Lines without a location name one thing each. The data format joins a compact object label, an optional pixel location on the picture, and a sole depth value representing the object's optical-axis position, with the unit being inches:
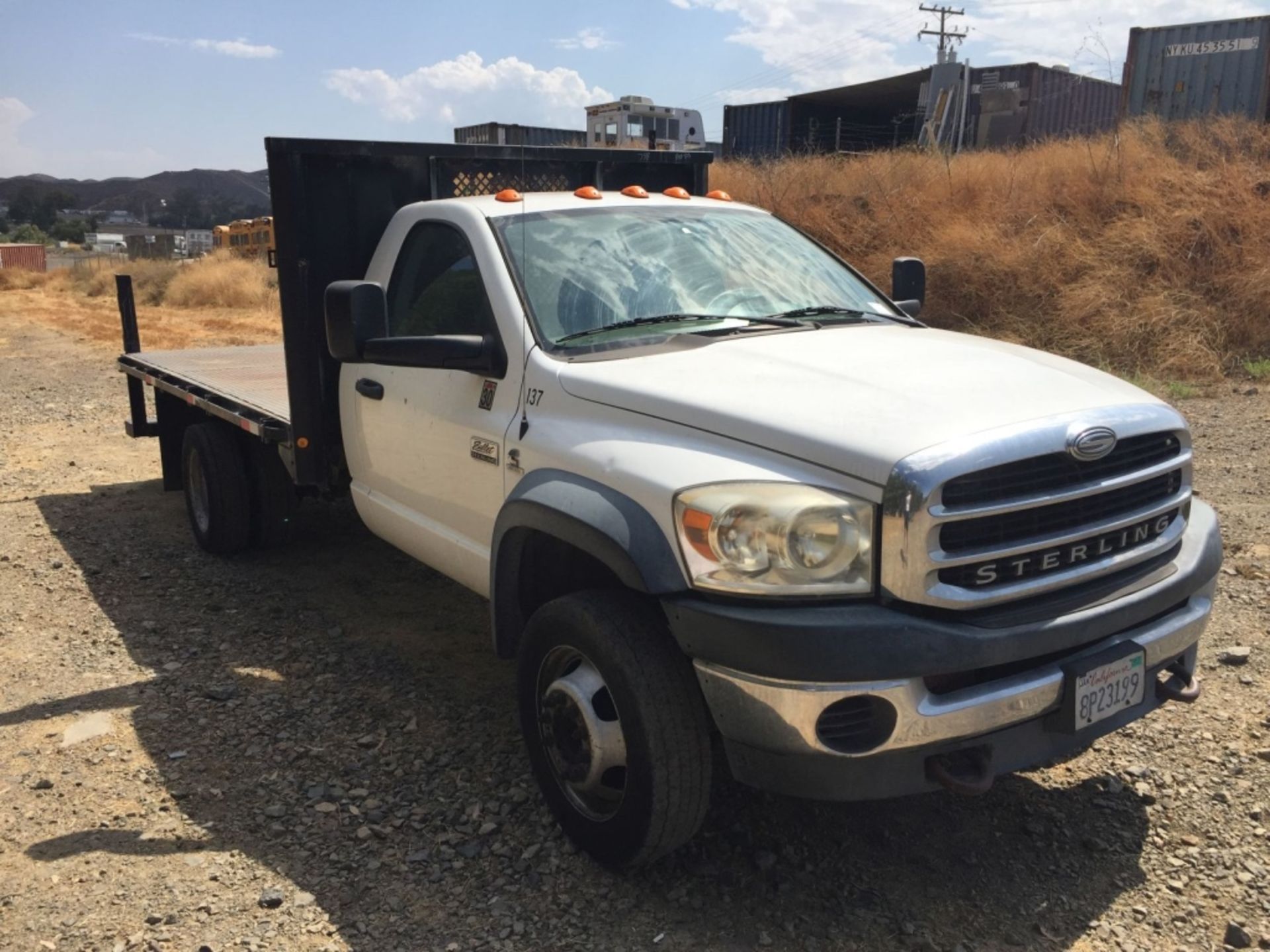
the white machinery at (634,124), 1093.8
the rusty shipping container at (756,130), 1095.6
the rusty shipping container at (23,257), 1899.6
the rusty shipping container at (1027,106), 891.4
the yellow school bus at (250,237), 1424.7
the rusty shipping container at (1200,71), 677.3
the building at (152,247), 1998.0
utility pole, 1963.6
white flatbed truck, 107.0
